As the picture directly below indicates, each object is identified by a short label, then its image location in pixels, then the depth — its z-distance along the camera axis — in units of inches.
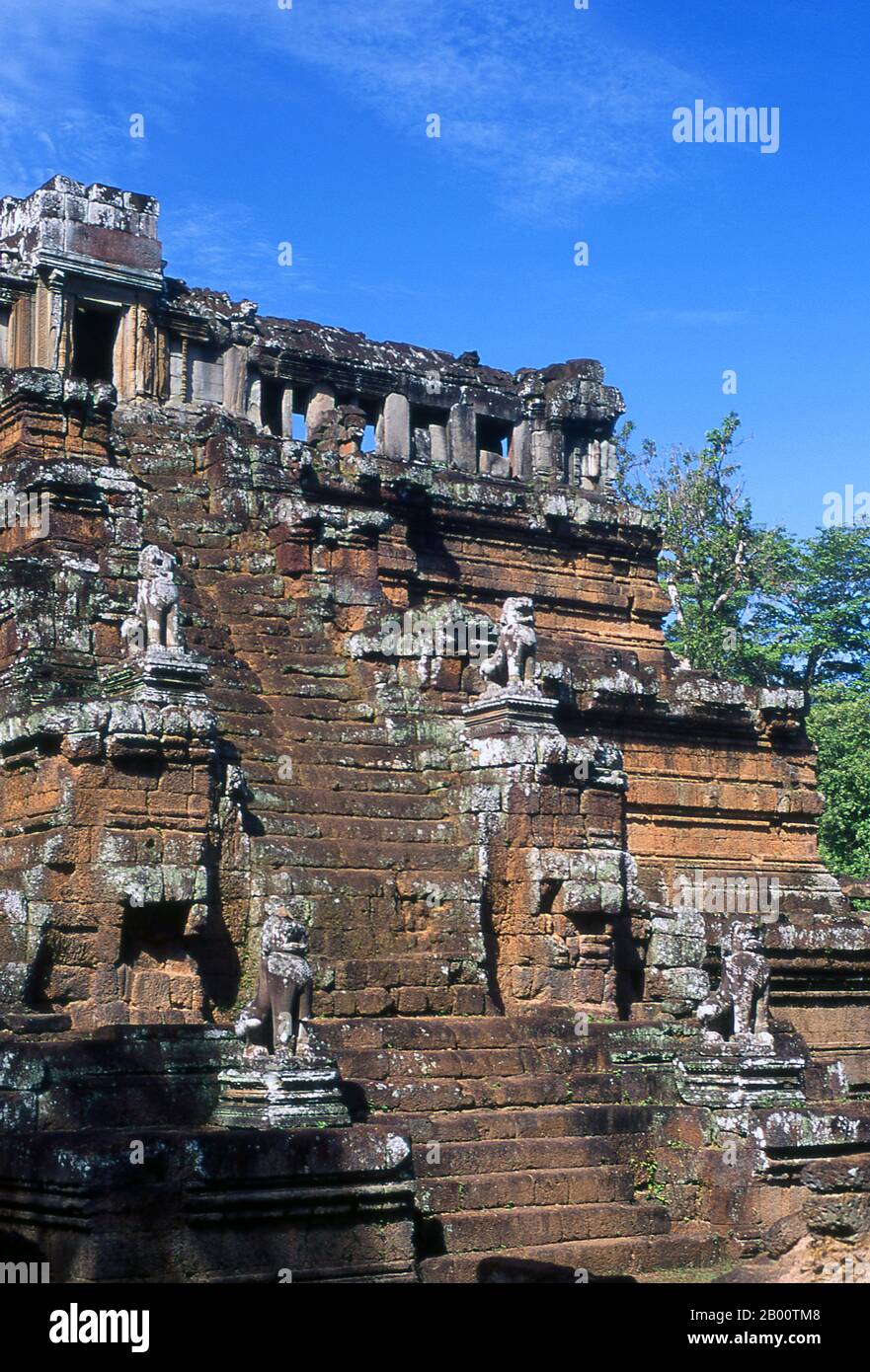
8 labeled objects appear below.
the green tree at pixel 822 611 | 1488.7
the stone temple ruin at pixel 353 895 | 483.5
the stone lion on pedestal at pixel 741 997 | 608.1
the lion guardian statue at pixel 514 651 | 689.6
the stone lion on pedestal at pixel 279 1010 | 494.6
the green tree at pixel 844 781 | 1240.2
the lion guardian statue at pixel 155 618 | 618.5
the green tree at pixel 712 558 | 1469.0
